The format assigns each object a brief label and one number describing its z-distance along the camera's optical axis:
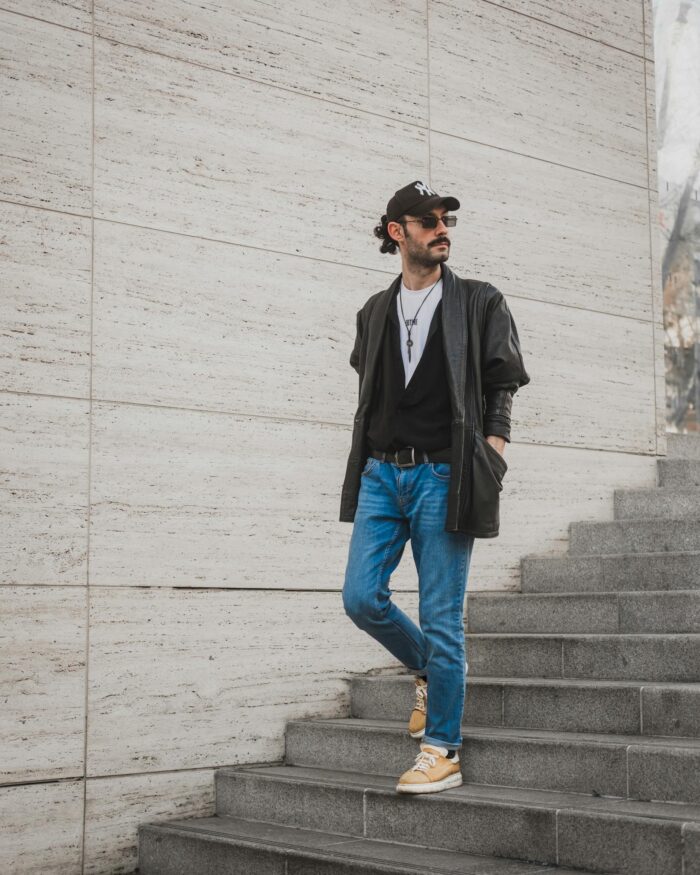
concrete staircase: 4.13
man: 4.52
